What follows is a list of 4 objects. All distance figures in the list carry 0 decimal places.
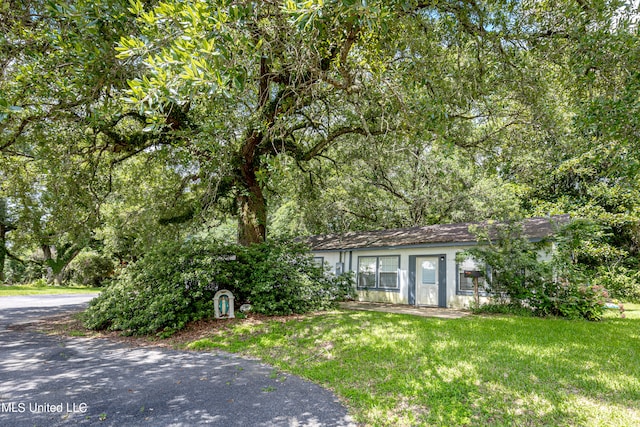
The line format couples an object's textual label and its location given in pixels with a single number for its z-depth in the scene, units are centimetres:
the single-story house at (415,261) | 1170
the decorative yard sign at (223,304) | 866
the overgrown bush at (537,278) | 920
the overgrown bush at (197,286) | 796
